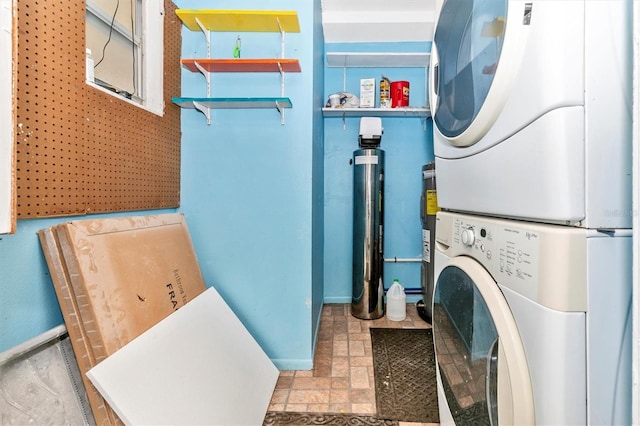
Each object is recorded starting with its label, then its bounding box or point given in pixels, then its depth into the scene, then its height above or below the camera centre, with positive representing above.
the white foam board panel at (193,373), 0.91 -0.62
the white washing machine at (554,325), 0.53 -0.23
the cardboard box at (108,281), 0.93 -0.27
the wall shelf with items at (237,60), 1.47 +0.74
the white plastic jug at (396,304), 2.41 -0.79
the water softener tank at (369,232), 2.44 -0.22
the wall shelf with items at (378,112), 2.46 +0.80
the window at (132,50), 1.31 +0.73
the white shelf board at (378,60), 2.48 +1.25
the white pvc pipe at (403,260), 2.78 -0.51
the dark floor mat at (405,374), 1.40 -0.94
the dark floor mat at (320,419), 1.33 -0.97
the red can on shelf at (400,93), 2.52 +0.95
